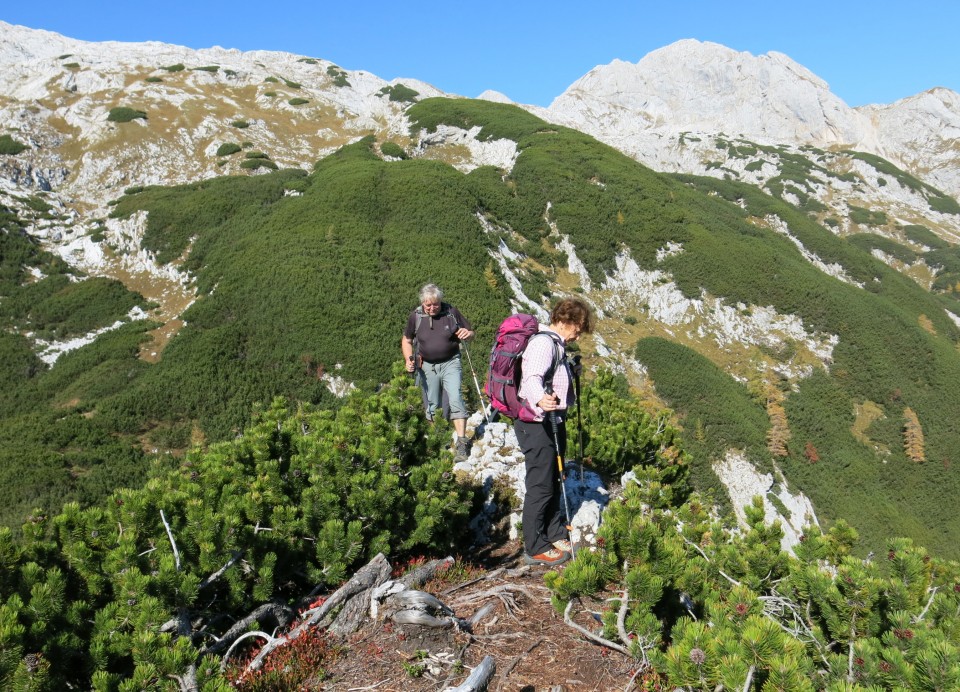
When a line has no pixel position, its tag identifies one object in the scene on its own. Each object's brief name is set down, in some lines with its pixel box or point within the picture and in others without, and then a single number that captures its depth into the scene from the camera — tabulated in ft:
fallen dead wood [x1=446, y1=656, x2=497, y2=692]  9.78
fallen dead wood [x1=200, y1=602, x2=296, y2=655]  11.73
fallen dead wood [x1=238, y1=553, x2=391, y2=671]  11.75
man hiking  26.55
